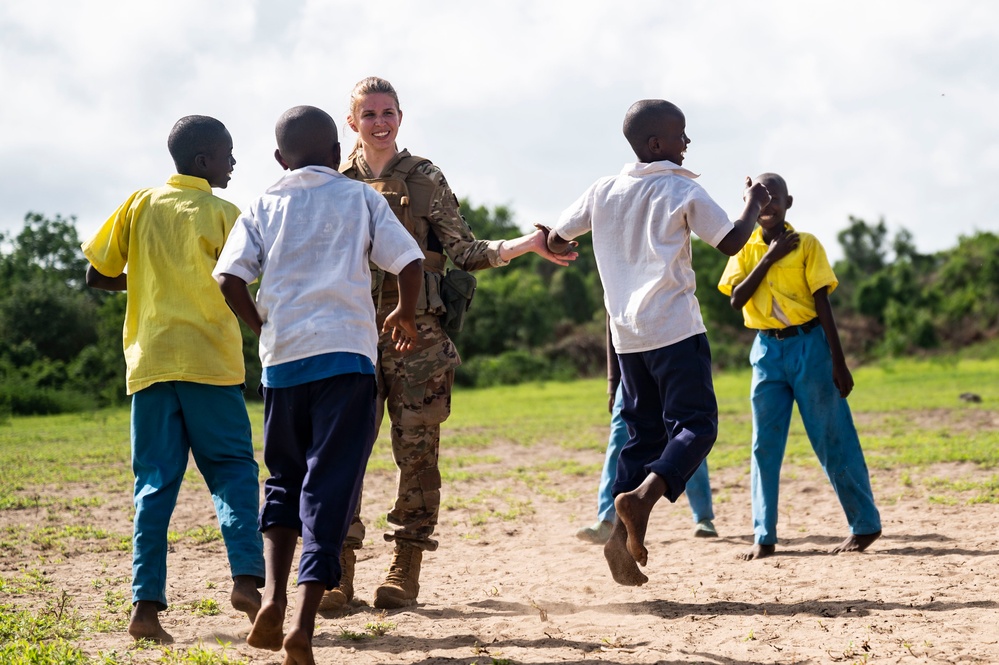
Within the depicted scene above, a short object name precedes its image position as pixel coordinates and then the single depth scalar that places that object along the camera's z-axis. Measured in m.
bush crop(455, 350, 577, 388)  32.91
